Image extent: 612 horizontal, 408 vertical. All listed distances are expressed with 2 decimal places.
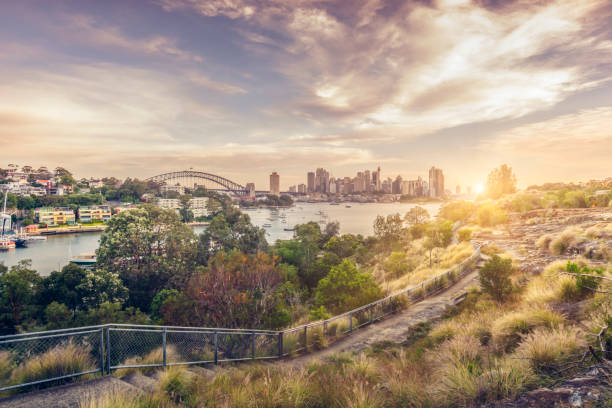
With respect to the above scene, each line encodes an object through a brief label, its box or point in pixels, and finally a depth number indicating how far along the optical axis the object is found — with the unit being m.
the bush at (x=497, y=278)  9.40
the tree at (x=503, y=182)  63.03
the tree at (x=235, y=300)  11.46
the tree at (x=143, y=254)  27.66
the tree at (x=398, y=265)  21.47
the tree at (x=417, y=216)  51.25
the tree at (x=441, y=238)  27.06
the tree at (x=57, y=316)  16.89
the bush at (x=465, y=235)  23.64
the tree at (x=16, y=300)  18.88
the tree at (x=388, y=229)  41.09
